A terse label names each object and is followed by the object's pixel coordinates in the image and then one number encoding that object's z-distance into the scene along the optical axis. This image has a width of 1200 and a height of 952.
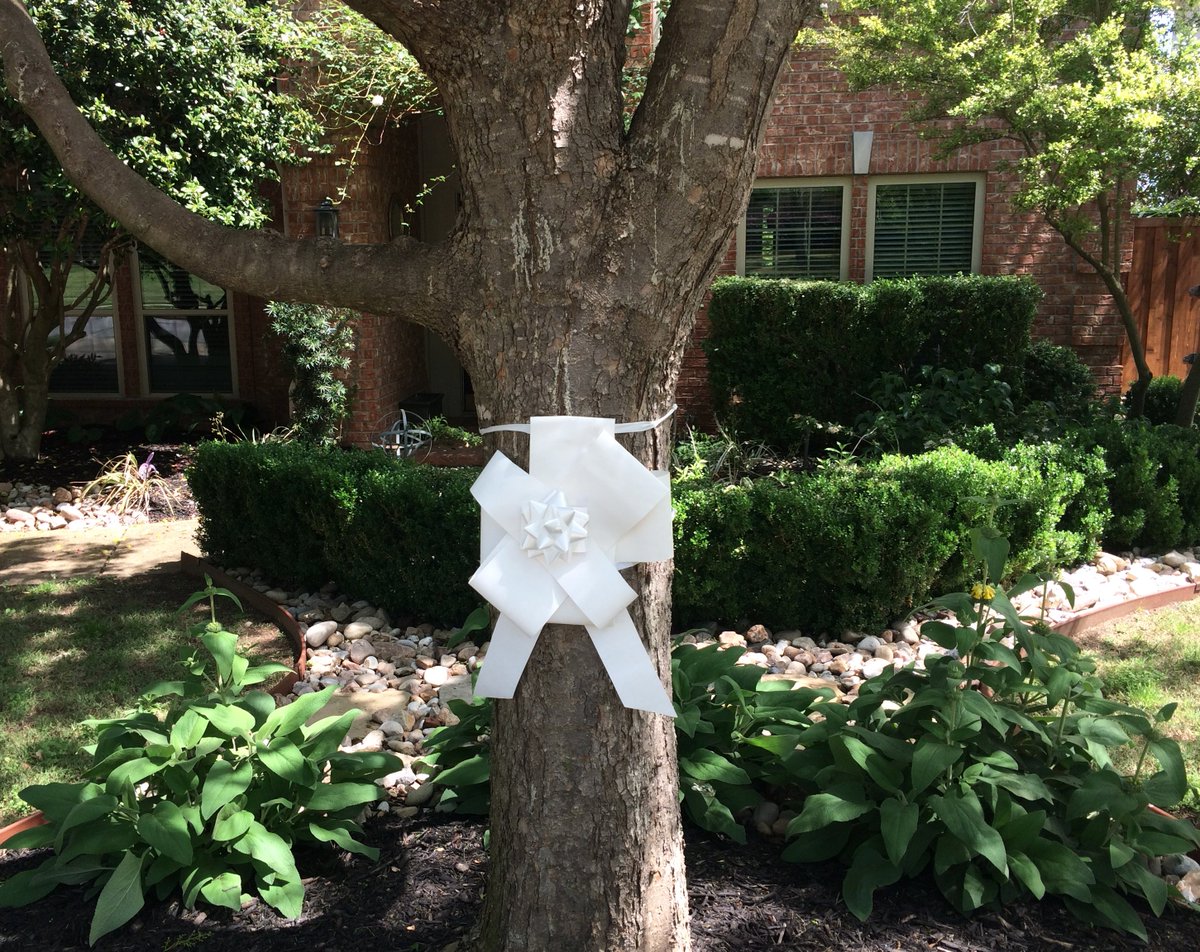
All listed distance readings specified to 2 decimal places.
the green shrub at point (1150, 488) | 6.18
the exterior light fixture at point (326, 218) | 8.52
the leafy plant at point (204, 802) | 2.45
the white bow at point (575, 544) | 2.06
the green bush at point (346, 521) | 5.14
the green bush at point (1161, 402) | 9.11
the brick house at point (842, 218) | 9.06
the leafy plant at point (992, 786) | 2.44
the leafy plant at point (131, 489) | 7.87
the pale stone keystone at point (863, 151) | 9.05
